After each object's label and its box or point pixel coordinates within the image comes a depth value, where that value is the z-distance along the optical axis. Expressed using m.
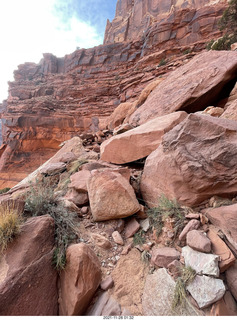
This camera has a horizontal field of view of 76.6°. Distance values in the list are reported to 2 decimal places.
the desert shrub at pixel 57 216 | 1.60
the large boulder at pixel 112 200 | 2.11
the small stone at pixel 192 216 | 1.72
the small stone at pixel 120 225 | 2.06
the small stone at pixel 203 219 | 1.68
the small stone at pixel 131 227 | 2.02
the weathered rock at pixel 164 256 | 1.53
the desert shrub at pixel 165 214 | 1.79
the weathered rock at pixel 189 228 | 1.63
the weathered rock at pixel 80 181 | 2.58
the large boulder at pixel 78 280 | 1.34
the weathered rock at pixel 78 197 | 2.50
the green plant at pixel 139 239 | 1.91
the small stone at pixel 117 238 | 1.91
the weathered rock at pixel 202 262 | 1.29
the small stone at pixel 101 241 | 1.85
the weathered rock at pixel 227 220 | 1.48
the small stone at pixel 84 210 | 2.35
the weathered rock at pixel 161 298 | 1.25
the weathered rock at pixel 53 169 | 3.88
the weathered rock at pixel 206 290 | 1.20
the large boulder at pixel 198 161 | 1.83
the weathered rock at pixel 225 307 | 1.18
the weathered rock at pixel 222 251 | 1.33
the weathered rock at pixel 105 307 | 1.35
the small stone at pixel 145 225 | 2.02
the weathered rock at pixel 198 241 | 1.40
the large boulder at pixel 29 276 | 1.25
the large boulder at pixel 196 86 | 4.01
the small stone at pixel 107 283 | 1.50
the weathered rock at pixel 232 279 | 1.26
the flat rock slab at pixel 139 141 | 3.08
